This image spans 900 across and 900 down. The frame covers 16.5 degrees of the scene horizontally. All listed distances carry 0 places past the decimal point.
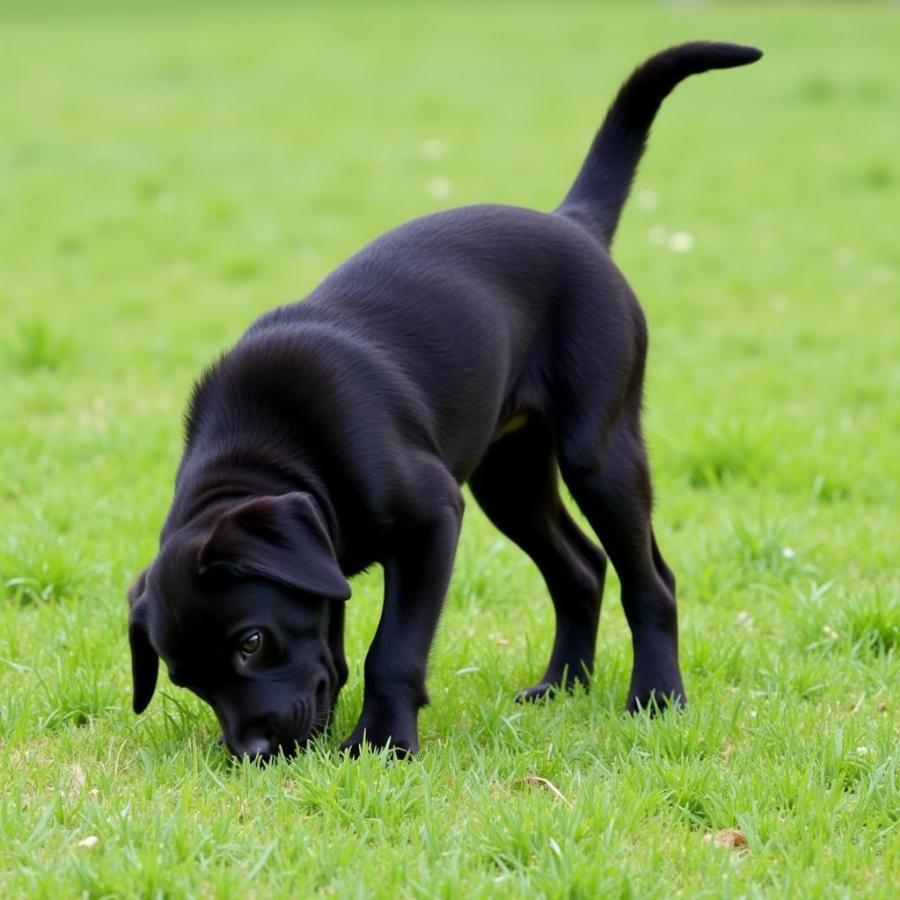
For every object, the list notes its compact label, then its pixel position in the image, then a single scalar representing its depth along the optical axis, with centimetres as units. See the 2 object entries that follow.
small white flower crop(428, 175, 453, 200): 2043
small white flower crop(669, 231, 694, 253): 1800
